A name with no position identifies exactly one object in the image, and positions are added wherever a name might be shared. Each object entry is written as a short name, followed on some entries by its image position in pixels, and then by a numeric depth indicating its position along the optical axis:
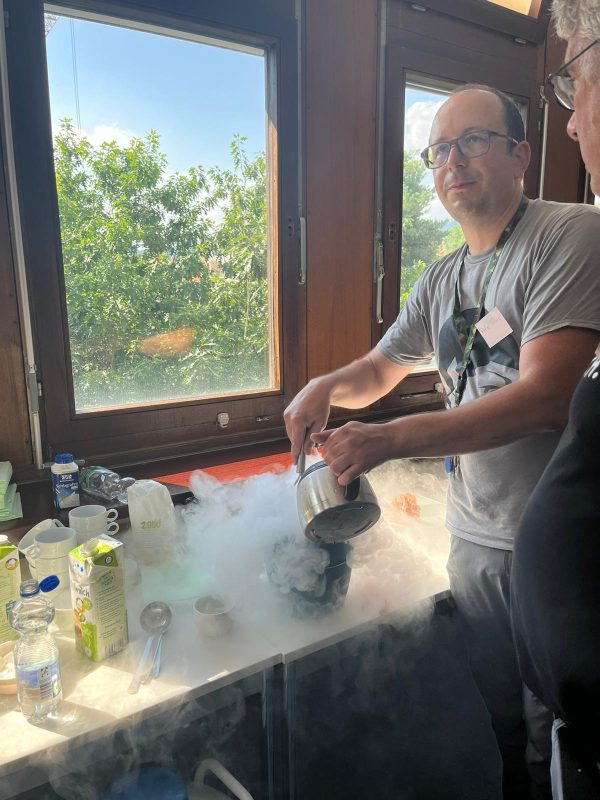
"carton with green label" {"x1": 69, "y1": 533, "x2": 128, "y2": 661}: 0.93
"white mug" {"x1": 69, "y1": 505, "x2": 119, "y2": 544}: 1.17
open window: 1.57
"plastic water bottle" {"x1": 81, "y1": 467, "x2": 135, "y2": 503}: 1.42
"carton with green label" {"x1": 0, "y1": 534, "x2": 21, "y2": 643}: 0.94
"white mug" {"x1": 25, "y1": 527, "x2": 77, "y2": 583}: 1.04
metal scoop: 0.91
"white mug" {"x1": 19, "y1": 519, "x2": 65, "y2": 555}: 1.10
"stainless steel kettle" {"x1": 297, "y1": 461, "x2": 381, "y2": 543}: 0.96
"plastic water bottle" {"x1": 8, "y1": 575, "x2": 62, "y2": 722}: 0.81
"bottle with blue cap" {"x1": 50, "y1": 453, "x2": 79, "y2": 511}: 1.37
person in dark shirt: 0.57
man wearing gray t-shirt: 0.96
